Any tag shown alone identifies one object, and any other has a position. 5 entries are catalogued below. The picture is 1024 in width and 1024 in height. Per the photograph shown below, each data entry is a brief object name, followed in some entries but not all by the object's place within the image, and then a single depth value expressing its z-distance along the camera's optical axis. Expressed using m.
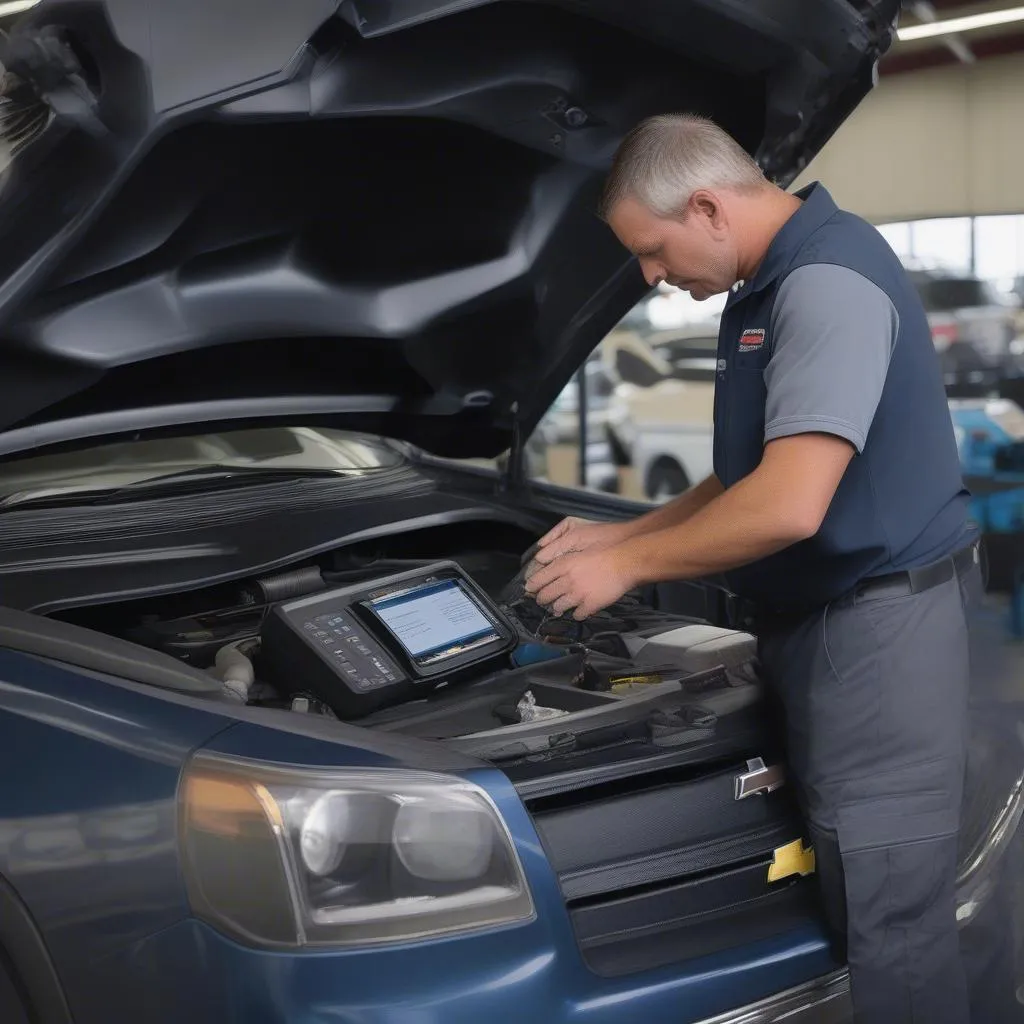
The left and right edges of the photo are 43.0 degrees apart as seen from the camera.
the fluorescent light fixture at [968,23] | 7.03
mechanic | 1.52
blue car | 1.32
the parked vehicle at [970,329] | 6.85
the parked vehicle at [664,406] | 8.55
